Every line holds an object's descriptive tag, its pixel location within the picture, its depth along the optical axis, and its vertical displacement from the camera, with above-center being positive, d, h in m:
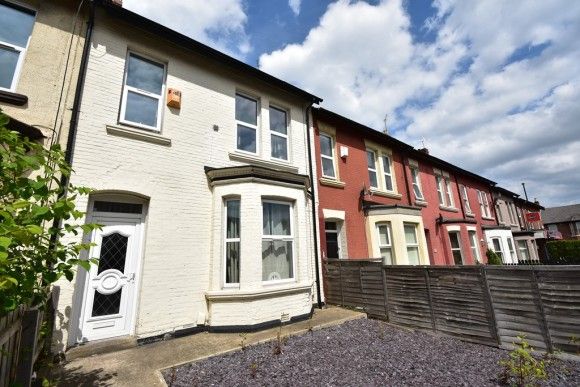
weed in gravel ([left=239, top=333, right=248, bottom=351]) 4.97 -1.36
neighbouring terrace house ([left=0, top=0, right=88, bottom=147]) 4.91 +3.76
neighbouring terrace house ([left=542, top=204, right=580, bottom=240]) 48.22 +5.69
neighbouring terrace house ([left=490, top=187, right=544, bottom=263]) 17.05 +1.56
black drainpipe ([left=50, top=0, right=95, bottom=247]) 5.13 +3.30
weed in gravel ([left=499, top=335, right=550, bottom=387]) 3.86 -1.60
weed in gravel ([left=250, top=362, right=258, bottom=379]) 4.05 -1.50
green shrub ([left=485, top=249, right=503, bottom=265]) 14.78 -0.14
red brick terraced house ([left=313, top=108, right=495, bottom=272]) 9.84 +2.25
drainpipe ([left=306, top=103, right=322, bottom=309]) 8.29 +1.60
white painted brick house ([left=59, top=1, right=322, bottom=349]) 5.42 +1.43
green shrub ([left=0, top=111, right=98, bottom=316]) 1.69 +0.37
